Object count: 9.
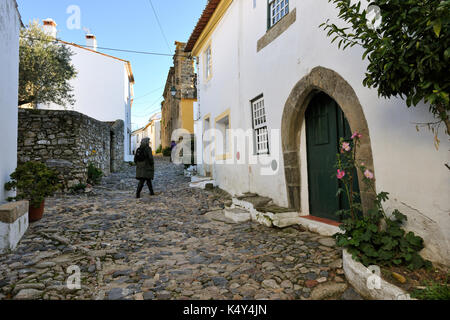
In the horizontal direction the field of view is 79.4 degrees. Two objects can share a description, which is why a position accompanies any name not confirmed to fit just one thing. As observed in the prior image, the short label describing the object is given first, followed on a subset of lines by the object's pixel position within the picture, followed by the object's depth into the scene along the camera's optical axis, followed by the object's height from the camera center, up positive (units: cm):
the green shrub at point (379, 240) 248 -72
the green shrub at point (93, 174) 952 +3
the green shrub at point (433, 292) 190 -92
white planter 207 -97
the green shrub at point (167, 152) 2459 +191
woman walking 785 +30
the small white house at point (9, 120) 337 +97
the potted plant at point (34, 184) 451 -12
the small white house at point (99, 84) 1764 +604
